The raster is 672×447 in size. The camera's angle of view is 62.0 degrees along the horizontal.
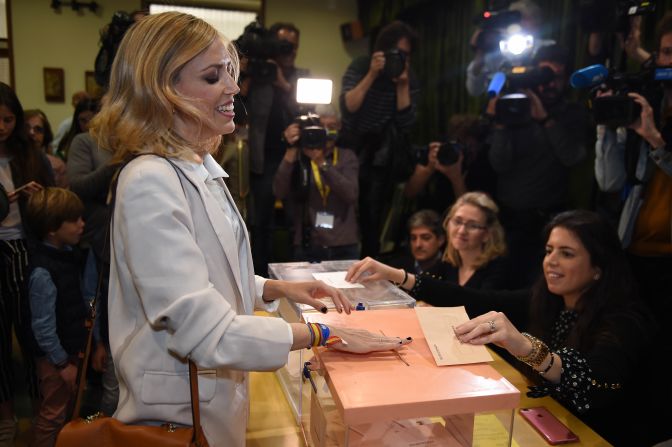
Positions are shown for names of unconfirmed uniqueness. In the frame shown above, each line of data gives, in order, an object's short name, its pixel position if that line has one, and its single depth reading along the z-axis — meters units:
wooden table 1.33
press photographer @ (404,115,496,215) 3.22
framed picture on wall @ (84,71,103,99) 6.01
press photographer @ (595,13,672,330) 2.15
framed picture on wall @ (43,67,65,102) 5.92
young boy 2.16
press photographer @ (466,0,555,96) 2.88
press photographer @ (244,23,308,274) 3.10
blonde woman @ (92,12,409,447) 0.91
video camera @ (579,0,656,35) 2.38
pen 1.07
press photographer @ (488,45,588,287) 2.85
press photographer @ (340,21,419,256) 3.23
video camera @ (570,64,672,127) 2.17
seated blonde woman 2.51
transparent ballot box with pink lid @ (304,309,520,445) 0.91
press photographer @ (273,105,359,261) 2.86
